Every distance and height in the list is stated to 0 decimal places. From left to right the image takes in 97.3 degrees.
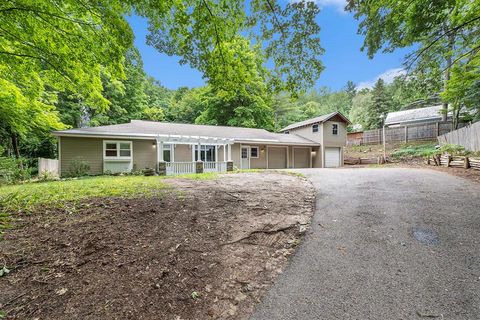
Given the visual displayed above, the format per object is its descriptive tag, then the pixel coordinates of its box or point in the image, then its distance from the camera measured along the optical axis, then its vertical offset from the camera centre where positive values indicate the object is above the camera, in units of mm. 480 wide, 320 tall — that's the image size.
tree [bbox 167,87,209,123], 30589 +7328
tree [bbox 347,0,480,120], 5059 +3478
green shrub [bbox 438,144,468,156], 10814 +324
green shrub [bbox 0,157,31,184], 9695 -469
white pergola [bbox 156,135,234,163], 13648 +1268
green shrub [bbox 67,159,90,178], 11776 -393
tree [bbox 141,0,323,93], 4980 +3262
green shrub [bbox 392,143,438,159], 16225 +455
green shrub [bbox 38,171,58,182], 10750 -786
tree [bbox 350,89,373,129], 35953 +9091
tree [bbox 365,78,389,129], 29861 +7360
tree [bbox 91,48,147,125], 21656 +6479
